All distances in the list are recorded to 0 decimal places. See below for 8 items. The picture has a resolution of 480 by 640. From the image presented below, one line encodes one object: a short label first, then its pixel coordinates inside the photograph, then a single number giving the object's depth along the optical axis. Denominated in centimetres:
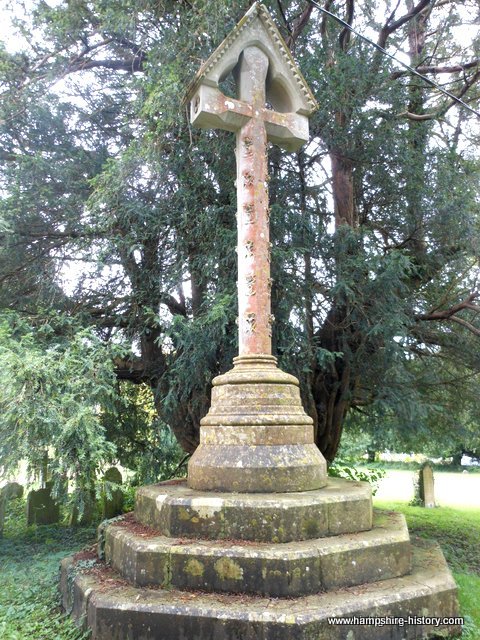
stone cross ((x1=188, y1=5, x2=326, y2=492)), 416
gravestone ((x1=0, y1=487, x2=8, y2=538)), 720
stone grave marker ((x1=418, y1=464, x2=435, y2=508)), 1223
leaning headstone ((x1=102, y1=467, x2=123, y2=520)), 787
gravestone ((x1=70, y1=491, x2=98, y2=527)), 778
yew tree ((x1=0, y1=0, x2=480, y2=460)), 652
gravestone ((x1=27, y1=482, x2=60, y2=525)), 784
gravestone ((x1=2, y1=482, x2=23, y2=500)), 905
